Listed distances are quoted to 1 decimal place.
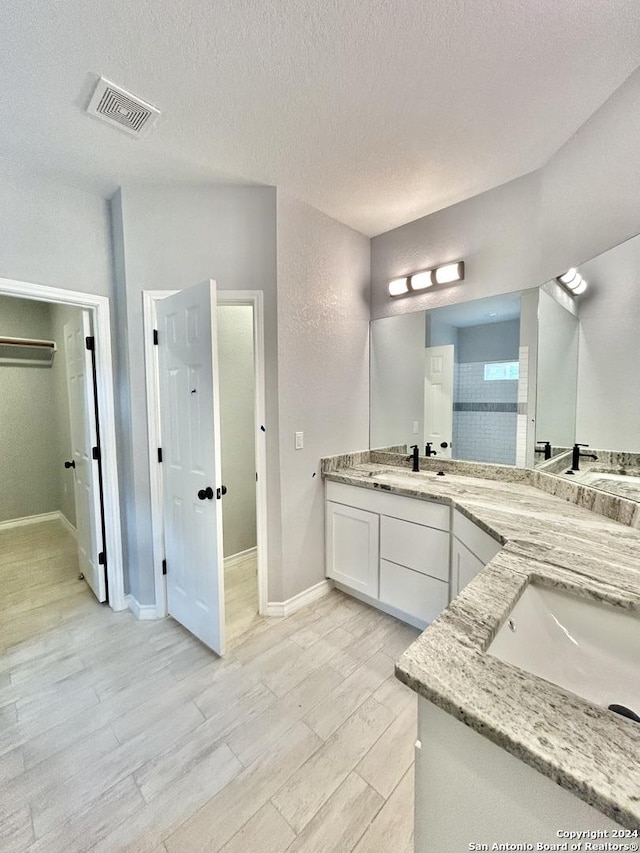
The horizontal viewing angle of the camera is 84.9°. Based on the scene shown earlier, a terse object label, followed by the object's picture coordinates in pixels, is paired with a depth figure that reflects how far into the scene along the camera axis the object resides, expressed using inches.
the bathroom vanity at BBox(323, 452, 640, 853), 19.8
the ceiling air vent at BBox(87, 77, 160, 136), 57.1
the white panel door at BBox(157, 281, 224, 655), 74.0
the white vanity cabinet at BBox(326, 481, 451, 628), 80.0
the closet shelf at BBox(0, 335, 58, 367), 148.1
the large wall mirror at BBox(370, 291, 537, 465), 88.9
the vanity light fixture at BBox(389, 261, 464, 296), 93.6
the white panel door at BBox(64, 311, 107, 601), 93.6
